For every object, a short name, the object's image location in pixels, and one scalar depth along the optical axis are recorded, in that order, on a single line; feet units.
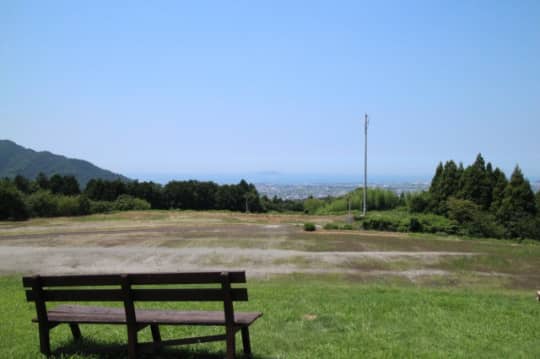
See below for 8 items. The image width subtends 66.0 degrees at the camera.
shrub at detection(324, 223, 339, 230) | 99.96
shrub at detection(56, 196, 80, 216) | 139.30
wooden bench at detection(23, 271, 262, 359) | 13.51
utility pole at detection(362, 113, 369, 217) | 127.69
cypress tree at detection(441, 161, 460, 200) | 134.44
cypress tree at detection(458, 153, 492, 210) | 127.54
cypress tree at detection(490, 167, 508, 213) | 123.65
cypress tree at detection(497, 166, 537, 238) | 113.09
